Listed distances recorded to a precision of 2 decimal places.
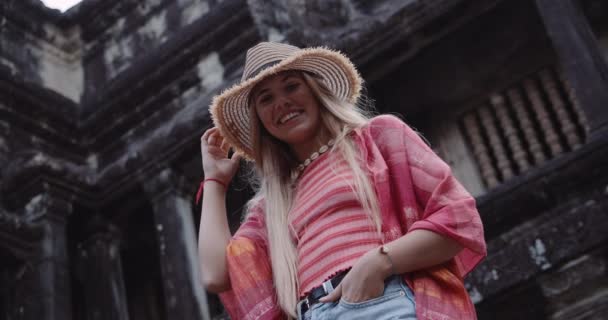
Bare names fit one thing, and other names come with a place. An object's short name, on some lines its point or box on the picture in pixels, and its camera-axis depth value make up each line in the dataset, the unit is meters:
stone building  5.39
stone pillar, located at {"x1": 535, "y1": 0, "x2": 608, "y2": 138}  5.20
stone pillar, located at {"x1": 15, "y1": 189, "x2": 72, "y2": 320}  6.34
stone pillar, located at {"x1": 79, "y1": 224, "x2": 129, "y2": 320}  6.94
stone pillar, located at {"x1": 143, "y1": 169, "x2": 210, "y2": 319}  6.21
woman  2.18
